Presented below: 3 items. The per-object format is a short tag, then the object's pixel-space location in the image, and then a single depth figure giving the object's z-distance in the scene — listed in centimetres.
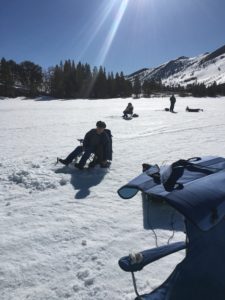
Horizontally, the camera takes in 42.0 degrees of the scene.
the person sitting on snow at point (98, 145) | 859
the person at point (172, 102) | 2906
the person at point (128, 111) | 2447
